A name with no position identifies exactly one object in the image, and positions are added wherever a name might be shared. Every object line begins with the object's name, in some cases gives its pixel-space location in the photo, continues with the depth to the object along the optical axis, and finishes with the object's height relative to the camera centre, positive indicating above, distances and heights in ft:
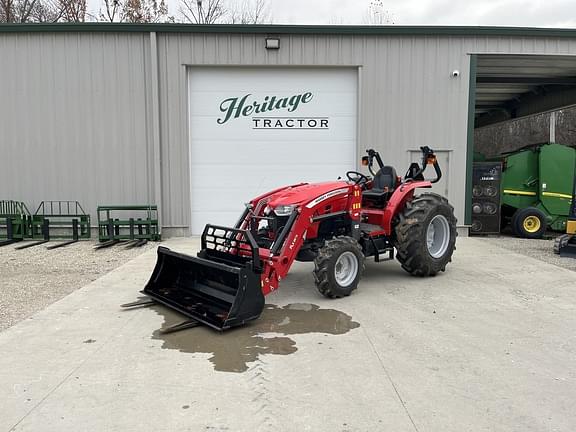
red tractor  15.55 -2.65
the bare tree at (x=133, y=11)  75.20 +27.43
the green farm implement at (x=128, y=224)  32.55 -3.17
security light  34.24 +9.89
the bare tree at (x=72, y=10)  70.95 +25.73
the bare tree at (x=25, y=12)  68.03 +24.77
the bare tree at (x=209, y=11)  79.87 +28.66
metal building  34.17 +5.40
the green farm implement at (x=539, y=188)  36.47 -0.77
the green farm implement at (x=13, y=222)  32.78 -3.07
